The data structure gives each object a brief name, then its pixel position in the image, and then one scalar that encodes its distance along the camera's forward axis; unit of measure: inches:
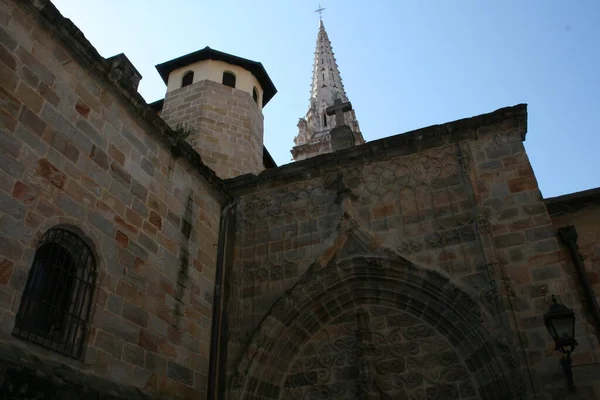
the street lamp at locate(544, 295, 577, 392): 202.0
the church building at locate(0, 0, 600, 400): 199.6
